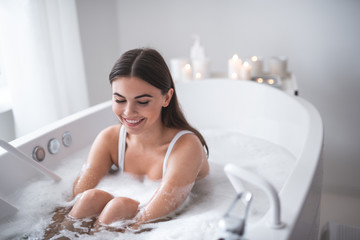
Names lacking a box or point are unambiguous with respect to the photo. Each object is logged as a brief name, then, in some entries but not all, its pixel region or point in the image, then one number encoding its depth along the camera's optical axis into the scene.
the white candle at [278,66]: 2.24
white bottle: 2.34
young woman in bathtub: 1.20
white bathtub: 0.94
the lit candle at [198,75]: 2.37
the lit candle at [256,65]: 2.29
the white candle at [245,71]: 2.22
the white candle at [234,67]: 2.25
